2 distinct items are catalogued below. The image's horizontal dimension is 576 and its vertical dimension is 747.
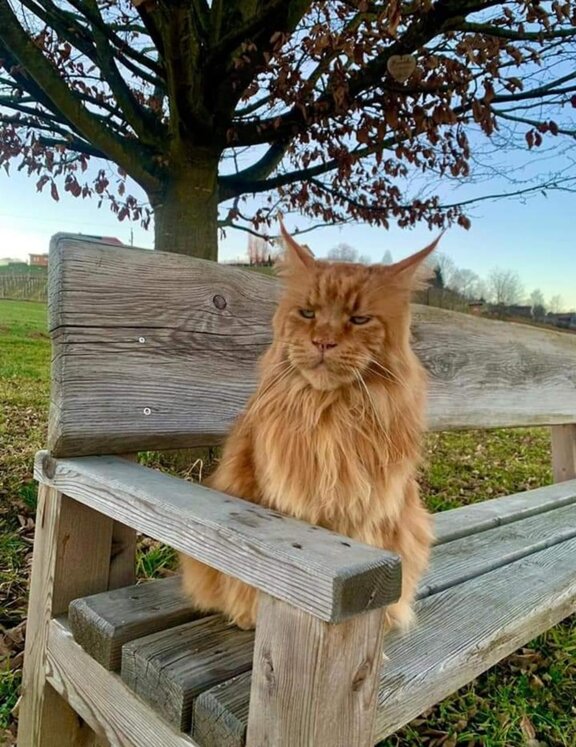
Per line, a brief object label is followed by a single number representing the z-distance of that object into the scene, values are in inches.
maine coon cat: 37.4
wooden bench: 27.9
